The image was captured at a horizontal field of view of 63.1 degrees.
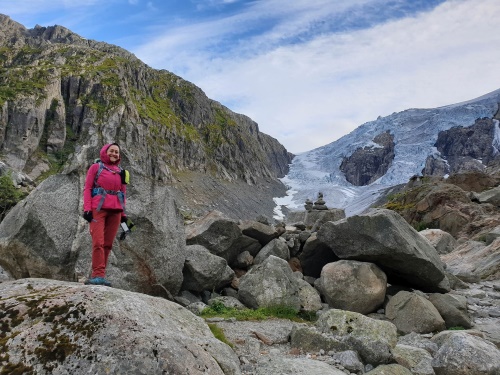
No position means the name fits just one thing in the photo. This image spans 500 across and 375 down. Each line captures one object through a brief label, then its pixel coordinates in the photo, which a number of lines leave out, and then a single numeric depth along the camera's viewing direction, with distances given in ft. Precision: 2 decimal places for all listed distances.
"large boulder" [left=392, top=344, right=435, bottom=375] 26.68
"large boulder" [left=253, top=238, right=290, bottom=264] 61.87
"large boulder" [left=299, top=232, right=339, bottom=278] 60.49
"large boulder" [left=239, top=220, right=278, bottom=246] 63.36
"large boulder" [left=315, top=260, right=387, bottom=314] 47.01
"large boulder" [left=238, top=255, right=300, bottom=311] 45.88
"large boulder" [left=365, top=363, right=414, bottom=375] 24.95
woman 29.01
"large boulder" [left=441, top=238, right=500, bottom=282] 68.64
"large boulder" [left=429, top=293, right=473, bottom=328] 43.65
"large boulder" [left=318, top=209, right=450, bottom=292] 48.57
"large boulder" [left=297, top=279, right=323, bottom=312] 47.08
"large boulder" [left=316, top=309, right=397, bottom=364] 28.07
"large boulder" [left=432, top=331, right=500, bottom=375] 25.07
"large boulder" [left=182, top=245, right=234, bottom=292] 48.83
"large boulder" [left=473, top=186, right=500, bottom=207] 131.13
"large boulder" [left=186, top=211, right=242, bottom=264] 57.72
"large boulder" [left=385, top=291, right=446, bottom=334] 41.57
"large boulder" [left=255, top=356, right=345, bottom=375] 23.52
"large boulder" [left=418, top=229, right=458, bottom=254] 98.50
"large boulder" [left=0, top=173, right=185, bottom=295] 39.47
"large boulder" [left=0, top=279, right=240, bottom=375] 15.52
